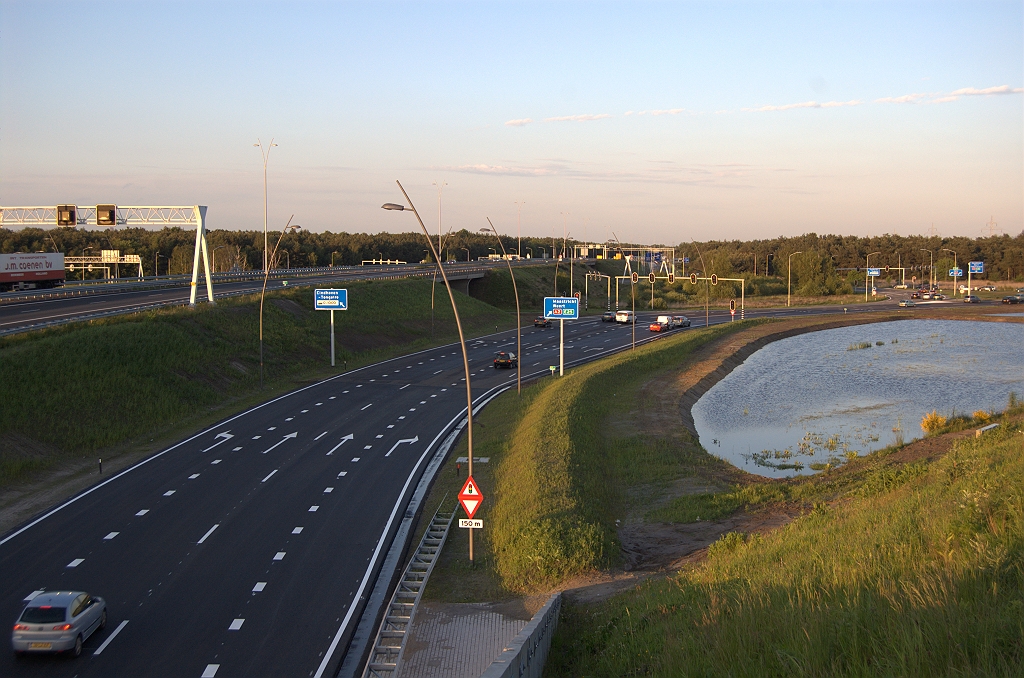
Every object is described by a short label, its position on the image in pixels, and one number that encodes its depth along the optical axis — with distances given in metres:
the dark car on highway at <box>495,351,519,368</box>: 63.72
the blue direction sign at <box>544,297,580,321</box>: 61.69
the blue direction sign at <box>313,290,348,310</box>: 63.38
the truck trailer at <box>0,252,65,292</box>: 74.31
